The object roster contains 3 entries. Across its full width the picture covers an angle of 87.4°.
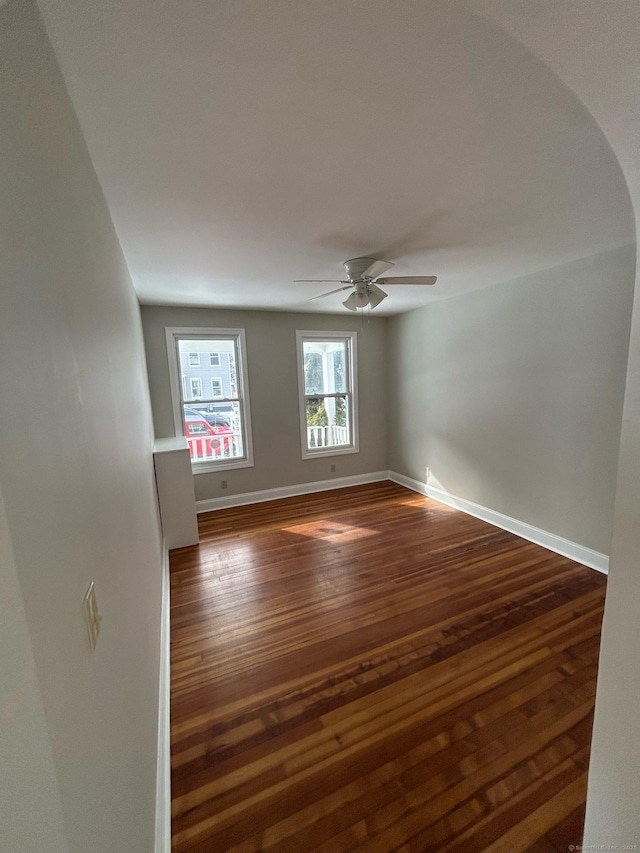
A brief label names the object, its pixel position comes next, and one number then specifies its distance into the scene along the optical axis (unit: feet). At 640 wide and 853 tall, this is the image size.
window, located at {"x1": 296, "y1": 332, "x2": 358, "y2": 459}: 14.99
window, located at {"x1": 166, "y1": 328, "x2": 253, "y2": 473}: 12.91
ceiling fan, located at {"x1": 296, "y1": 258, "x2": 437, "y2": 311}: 7.79
